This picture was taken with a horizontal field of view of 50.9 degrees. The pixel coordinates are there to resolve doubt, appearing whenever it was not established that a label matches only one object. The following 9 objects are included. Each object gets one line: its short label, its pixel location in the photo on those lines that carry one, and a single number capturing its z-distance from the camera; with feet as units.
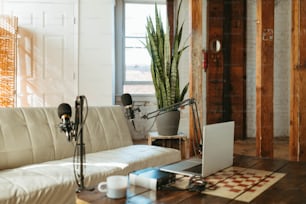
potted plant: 12.17
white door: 14.96
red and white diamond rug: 4.47
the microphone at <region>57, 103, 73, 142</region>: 4.91
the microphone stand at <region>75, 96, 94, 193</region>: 5.04
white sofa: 6.24
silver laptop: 5.08
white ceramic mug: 4.25
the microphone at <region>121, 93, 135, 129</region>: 5.93
